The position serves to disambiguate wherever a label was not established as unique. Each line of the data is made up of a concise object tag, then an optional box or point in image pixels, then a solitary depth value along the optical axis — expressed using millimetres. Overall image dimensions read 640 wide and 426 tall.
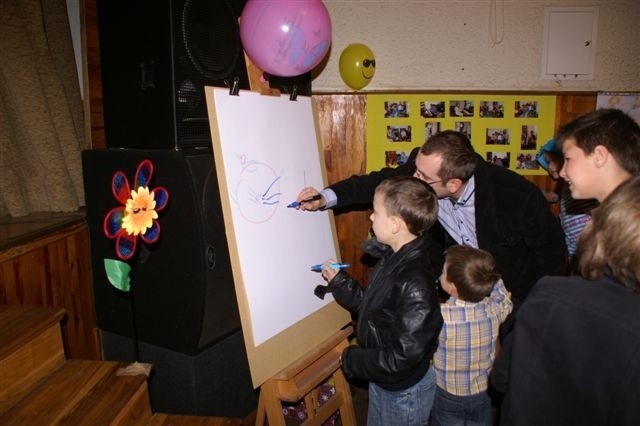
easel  1549
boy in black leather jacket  1352
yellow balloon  2664
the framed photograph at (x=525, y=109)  2914
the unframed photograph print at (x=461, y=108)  2902
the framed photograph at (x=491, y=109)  2912
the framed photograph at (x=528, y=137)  2943
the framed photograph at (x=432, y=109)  2895
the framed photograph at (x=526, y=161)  2984
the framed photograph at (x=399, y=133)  2910
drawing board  1476
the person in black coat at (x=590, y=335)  798
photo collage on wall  2889
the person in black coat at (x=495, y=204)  1841
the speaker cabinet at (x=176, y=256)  1592
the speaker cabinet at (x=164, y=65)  1568
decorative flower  1380
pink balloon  1586
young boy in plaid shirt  1619
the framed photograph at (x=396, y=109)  2883
